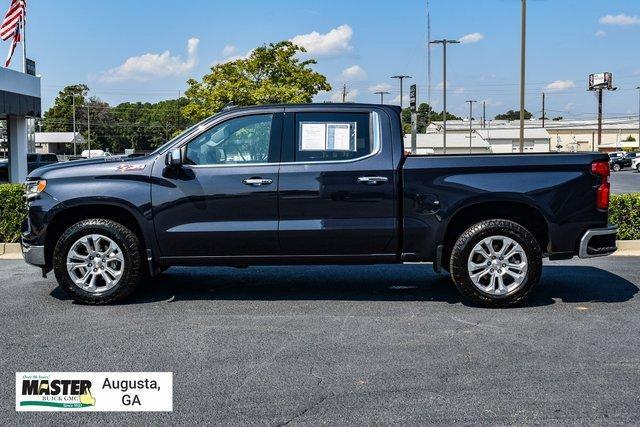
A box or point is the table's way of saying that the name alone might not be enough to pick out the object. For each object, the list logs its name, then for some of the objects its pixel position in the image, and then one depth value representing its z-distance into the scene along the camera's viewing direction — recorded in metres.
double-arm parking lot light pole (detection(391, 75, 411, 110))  63.62
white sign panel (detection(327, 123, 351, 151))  6.60
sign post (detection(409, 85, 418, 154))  23.60
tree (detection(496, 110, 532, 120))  175.48
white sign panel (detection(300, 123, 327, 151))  6.62
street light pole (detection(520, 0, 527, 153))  23.72
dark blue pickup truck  6.48
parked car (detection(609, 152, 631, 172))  56.06
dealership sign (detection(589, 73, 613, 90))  87.04
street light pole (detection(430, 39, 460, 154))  45.78
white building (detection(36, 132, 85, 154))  93.81
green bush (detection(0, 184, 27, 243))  10.25
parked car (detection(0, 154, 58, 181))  28.58
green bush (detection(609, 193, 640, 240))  10.00
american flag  23.59
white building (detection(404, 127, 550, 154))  84.89
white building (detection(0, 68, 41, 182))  22.75
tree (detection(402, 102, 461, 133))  125.18
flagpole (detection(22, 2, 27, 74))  24.34
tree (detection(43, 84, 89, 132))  115.50
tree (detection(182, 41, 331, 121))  36.22
